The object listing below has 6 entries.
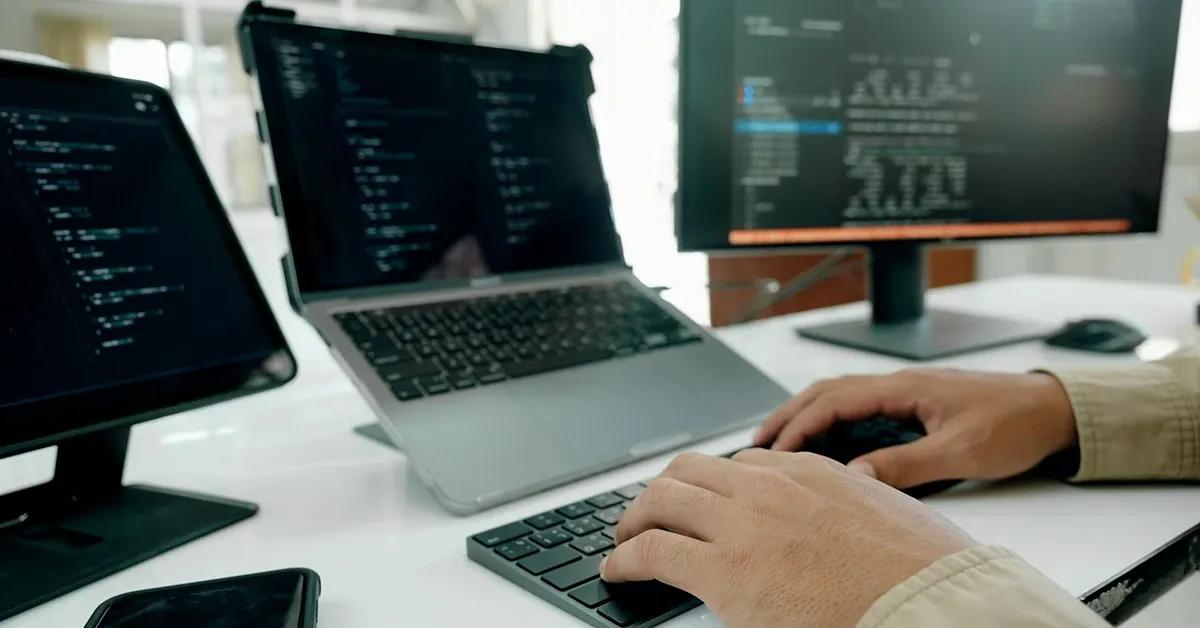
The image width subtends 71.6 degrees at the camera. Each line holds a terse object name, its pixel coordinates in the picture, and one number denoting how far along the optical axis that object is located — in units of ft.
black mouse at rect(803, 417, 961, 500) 1.95
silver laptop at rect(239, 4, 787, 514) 2.03
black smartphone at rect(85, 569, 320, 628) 1.23
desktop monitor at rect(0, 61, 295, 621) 1.58
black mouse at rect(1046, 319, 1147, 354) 3.05
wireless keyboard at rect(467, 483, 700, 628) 1.32
